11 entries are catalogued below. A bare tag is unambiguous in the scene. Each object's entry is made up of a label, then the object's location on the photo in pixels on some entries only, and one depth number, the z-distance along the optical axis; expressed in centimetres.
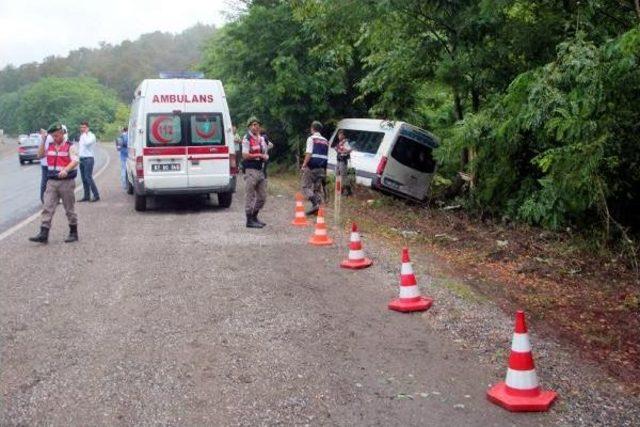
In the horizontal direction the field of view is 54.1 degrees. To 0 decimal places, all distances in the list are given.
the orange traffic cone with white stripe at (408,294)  618
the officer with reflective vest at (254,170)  1095
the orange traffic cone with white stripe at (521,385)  407
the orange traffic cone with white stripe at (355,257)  797
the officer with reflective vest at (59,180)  938
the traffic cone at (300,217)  1134
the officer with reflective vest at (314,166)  1245
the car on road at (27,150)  3391
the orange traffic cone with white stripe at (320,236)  948
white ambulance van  1234
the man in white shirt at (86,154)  1405
